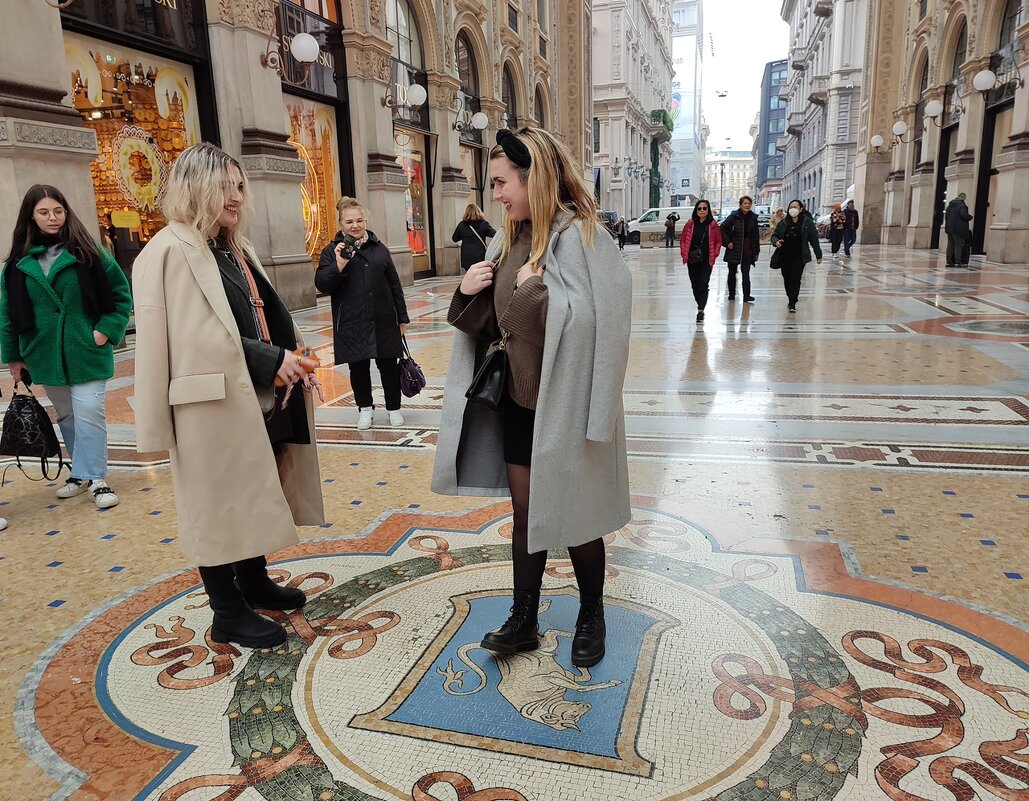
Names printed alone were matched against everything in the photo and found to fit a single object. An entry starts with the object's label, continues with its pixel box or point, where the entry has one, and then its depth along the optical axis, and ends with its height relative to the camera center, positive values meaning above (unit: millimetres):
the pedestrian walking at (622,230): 32412 +146
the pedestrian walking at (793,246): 10594 -237
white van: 34094 +253
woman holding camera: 5129 -438
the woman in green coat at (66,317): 3857 -341
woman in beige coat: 2250 -403
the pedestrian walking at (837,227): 24203 -3
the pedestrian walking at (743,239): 10742 -127
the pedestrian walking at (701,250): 9656 -235
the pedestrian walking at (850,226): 24516 +22
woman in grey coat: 2068 -317
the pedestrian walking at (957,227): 16375 -73
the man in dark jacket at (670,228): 31188 +160
